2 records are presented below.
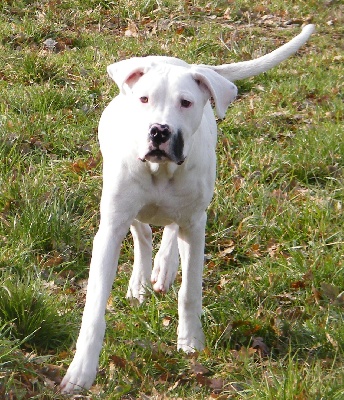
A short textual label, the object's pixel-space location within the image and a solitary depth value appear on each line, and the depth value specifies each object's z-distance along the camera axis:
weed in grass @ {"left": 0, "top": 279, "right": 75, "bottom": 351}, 9.13
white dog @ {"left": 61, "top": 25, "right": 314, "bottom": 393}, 8.55
